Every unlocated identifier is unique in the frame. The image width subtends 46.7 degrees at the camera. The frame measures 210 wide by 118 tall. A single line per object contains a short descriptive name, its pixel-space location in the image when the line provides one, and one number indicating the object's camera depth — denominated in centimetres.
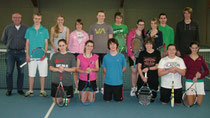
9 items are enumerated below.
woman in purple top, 433
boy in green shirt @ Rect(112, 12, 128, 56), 522
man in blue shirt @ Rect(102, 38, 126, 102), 451
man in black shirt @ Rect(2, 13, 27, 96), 480
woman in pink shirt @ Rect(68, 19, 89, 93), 513
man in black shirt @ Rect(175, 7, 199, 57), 495
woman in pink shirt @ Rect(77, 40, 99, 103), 446
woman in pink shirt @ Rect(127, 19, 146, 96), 489
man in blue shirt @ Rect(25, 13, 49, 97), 473
